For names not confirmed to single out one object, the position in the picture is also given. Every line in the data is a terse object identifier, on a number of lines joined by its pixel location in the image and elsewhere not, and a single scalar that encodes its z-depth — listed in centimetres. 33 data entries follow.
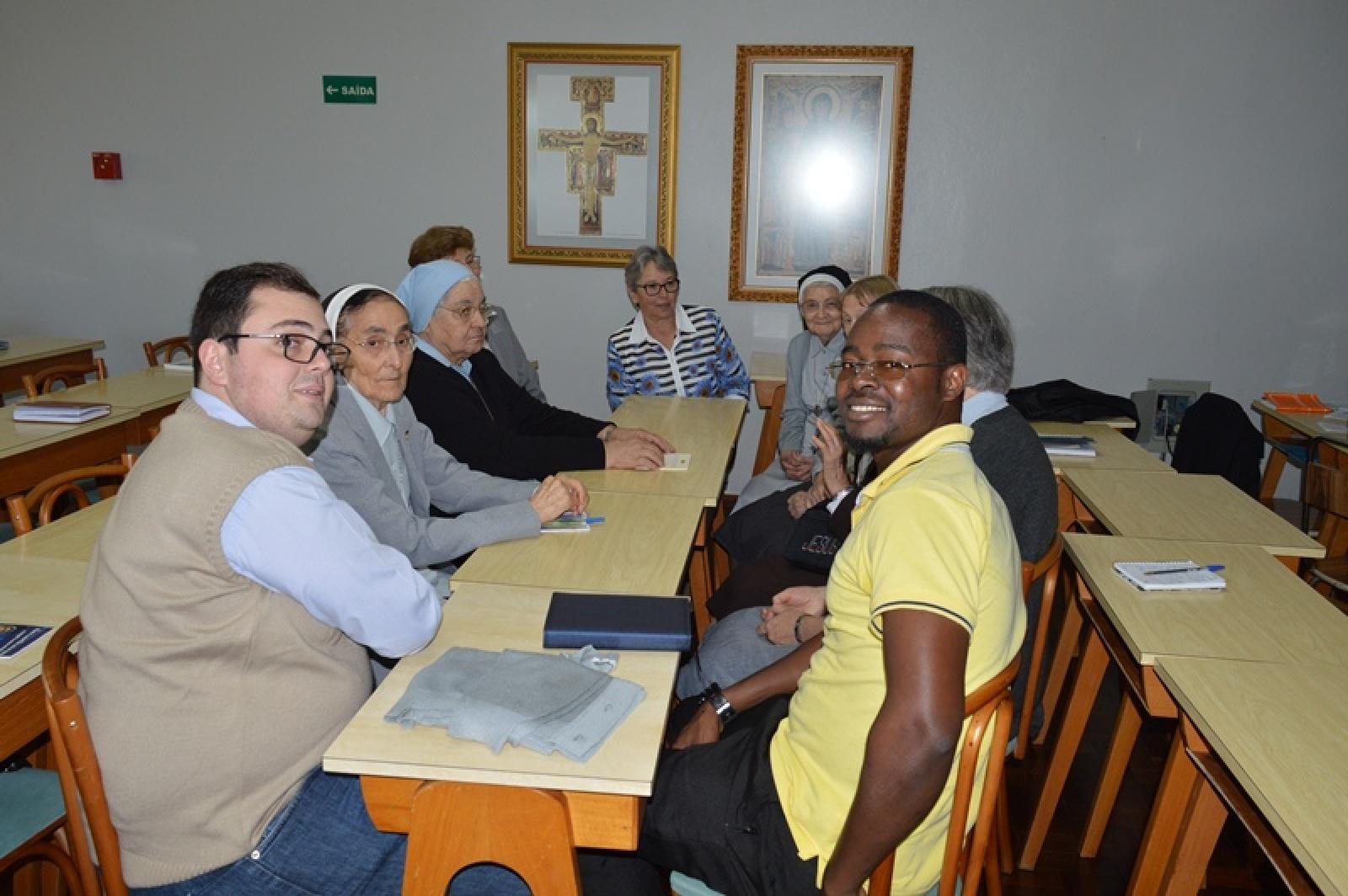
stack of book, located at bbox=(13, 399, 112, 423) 350
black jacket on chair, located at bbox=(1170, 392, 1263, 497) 384
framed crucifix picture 519
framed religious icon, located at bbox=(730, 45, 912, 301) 507
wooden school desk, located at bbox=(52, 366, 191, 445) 388
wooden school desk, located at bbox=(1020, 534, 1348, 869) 197
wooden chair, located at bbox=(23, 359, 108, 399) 397
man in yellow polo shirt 131
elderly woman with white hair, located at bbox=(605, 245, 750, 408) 427
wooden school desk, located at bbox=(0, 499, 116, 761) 179
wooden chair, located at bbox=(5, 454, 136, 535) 243
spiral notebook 222
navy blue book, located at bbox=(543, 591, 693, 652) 173
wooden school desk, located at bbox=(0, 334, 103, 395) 481
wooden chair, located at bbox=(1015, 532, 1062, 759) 200
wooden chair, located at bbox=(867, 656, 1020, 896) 144
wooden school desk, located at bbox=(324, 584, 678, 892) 139
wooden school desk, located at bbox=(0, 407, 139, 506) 324
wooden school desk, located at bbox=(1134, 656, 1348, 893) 139
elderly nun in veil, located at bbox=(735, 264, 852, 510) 384
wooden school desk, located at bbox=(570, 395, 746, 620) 282
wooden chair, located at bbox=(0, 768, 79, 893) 183
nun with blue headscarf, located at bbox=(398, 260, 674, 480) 292
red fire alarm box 558
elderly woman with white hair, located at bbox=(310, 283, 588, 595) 225
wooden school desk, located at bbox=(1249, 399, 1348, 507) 449
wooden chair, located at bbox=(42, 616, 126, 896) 145
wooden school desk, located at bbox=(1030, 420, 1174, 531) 341
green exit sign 538
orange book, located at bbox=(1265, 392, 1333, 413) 466
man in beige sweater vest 141
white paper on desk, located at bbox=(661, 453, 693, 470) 301
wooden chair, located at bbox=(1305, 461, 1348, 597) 320
